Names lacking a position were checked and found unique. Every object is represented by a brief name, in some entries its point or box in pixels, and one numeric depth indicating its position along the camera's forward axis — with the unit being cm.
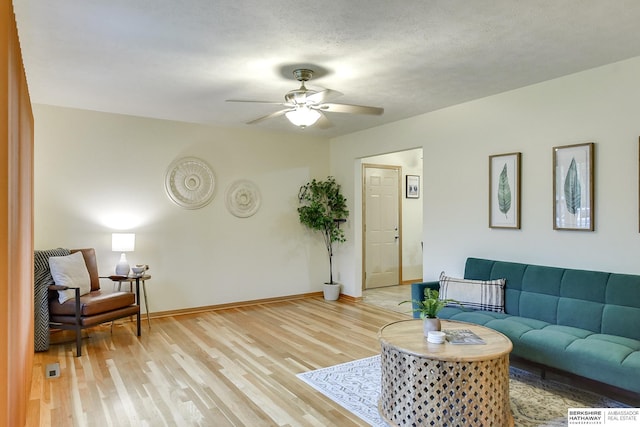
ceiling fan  338
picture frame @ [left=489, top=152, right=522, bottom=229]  411
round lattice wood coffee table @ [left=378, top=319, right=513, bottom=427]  234
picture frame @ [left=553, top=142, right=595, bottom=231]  354
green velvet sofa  269
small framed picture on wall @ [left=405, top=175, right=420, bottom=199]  760
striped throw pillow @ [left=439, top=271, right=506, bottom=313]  383
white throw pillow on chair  407
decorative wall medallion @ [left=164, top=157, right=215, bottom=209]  544
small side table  462
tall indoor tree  640
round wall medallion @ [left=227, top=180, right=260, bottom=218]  591
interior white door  706
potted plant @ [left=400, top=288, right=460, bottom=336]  270
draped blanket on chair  395
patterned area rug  269
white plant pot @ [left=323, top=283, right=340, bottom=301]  641
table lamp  474
